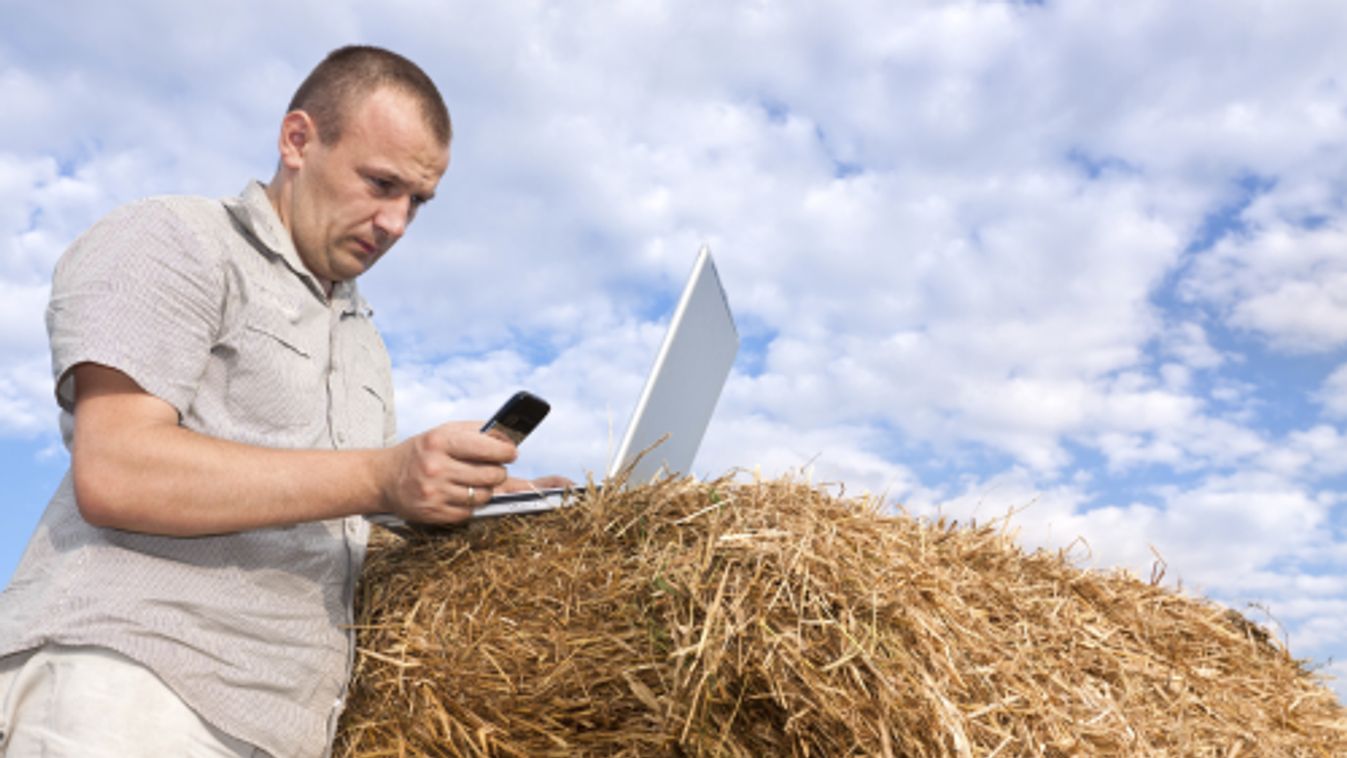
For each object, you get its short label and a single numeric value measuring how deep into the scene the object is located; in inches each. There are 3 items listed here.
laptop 97.5
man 82.7
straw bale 80.6
